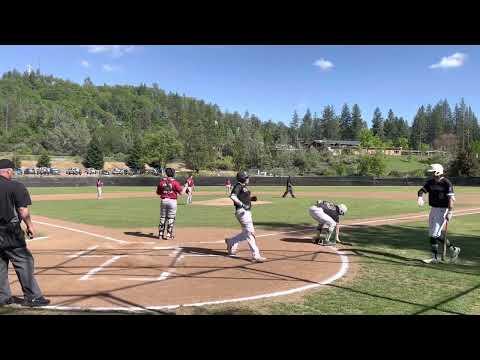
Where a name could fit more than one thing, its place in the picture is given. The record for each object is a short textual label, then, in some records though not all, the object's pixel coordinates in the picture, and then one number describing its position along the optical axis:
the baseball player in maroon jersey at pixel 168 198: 11.94
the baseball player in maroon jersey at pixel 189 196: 26.25
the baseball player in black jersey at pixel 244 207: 9.13
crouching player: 11.34
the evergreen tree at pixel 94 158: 88.56
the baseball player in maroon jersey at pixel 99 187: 31.03
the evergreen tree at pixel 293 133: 166.07
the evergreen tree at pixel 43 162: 83.44
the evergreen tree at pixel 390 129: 166.50
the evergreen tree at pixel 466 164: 62.84
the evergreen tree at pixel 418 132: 160.88
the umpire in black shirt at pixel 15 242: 6.00
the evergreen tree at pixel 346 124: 175.60
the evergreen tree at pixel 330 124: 175.88
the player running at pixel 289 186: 33.26
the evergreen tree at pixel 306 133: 182.43
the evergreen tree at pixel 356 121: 173.12
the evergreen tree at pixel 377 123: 168.50
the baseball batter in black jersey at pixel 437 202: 9.00
